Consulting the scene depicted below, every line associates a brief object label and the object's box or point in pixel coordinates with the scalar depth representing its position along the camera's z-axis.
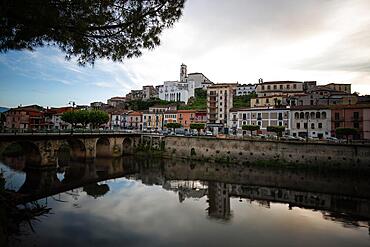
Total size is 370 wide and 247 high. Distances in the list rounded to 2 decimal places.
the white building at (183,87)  99.44
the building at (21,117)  70.06
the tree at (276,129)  41.09
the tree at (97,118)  53.34
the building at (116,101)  116.56
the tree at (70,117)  51.74
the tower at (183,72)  119.34
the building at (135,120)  74.25
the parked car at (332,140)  34.16
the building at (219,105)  63.19
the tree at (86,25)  7.50
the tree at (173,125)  52.94
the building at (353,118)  40.03
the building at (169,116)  67.75
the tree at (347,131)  34.66
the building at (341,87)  73.69
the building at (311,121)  44.09
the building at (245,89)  90.89
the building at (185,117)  65.81
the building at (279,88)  70.39
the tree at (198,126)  48.88
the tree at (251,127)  43.77
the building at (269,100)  59.39
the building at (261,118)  48.31
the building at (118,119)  76.75
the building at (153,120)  70.41
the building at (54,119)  76.88
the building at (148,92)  112.52
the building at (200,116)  65.19
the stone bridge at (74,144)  29.09
